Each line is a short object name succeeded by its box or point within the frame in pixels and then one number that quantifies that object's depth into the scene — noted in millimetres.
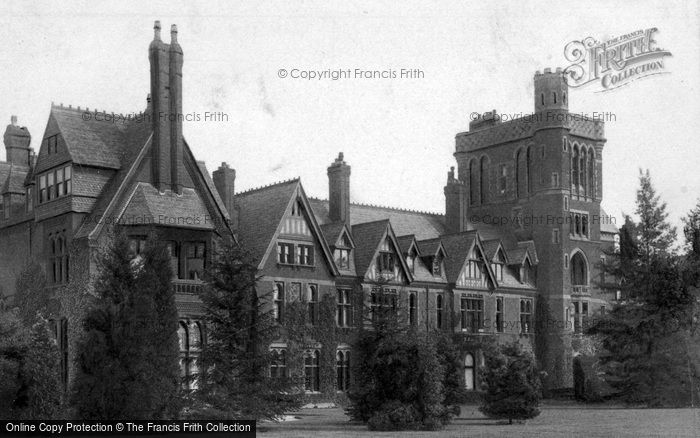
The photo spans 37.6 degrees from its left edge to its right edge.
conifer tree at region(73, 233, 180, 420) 26359
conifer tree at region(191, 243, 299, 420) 31266
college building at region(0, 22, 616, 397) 41906
